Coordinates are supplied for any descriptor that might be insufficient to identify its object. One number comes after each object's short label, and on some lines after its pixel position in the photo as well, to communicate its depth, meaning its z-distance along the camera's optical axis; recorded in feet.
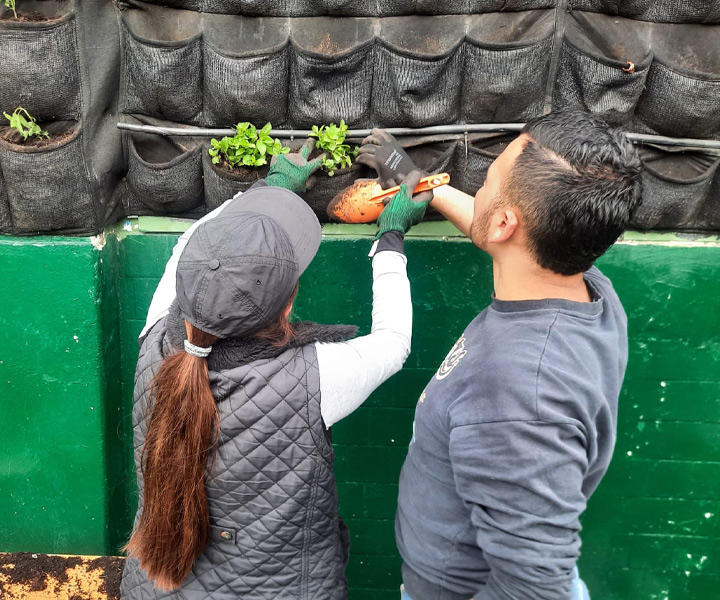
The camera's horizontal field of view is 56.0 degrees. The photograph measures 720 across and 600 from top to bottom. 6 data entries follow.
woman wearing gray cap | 5.54
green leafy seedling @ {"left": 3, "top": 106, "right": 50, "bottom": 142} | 7.39
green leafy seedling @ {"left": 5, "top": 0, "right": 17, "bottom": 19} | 7.16
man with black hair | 4.75
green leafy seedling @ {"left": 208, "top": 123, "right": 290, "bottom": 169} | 7.63
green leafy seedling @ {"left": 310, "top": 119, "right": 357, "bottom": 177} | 7.66
